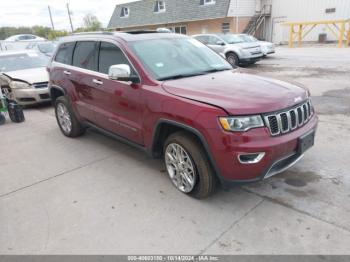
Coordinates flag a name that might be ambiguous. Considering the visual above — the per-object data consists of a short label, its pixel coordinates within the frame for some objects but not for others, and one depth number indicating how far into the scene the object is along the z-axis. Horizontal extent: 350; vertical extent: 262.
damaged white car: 7.96
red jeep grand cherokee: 2.83
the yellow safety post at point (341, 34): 20.98
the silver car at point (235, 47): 13.30
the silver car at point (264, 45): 14.81
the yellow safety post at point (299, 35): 22.91
